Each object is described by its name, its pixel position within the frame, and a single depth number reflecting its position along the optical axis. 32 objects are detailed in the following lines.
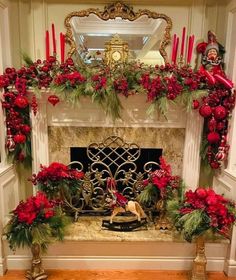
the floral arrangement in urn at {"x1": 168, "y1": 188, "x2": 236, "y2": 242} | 1.85
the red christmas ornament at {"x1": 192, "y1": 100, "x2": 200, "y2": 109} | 2.12
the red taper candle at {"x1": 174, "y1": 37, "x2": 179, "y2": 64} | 2.25
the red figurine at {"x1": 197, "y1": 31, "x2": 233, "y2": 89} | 2.05
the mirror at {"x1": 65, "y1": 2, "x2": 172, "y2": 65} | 2.24
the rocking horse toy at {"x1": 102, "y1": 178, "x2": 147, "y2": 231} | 2.26
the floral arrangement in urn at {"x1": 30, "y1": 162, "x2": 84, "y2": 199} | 2.16
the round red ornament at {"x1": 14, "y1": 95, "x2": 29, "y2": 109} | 2.09
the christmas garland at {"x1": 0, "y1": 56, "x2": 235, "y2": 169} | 2.09
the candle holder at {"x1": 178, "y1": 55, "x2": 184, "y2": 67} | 2.26
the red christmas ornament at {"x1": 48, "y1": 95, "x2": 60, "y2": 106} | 2.11
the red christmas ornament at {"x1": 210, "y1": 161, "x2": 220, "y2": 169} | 2.25
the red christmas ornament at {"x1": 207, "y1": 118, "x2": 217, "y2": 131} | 2.15
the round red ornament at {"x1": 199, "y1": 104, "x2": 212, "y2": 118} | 2.12
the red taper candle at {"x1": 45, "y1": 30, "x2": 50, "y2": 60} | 2.20
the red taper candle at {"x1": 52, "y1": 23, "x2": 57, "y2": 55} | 2.15
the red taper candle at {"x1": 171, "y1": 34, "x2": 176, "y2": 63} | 2.26
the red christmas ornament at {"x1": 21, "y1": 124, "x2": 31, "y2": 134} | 2.22
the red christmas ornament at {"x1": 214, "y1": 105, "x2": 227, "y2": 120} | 2.08
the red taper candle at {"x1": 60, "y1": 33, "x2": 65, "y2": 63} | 2.21
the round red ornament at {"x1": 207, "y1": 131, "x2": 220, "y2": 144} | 2.18
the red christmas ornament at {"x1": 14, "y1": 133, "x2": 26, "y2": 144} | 2.18
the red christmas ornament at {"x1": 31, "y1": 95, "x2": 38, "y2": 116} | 2.15
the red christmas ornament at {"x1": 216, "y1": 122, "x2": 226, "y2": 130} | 2.15
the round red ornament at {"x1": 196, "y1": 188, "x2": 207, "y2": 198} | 1.95
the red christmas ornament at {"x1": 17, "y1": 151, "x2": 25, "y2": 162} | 2.29
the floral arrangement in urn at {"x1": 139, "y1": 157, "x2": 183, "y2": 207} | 2.25
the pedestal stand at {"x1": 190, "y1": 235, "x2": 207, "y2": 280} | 1.99
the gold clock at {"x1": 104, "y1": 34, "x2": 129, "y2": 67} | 2.26
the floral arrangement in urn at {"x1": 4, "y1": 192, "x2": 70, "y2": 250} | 1.85
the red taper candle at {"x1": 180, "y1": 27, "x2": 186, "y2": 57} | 2.21
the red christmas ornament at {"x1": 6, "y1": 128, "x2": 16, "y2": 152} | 2.19
